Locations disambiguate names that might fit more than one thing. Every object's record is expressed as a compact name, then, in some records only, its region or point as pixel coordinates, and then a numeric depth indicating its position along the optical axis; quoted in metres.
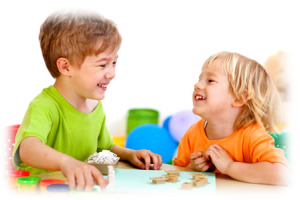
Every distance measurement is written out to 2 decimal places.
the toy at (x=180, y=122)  3.38
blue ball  3.13
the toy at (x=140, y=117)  3.72
